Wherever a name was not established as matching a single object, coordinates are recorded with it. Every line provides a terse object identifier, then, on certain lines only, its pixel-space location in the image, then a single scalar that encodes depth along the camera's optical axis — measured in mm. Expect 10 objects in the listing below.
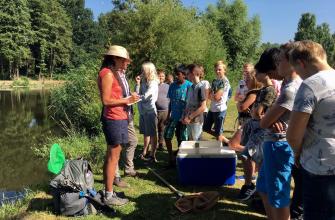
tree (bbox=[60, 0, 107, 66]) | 71500
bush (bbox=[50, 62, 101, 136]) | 10758
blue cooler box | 4953
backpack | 4195
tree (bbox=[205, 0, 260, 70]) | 38406
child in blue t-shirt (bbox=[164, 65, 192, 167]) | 6012
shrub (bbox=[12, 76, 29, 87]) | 42369
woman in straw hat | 4316
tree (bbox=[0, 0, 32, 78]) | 45000
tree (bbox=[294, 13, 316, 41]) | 65375
